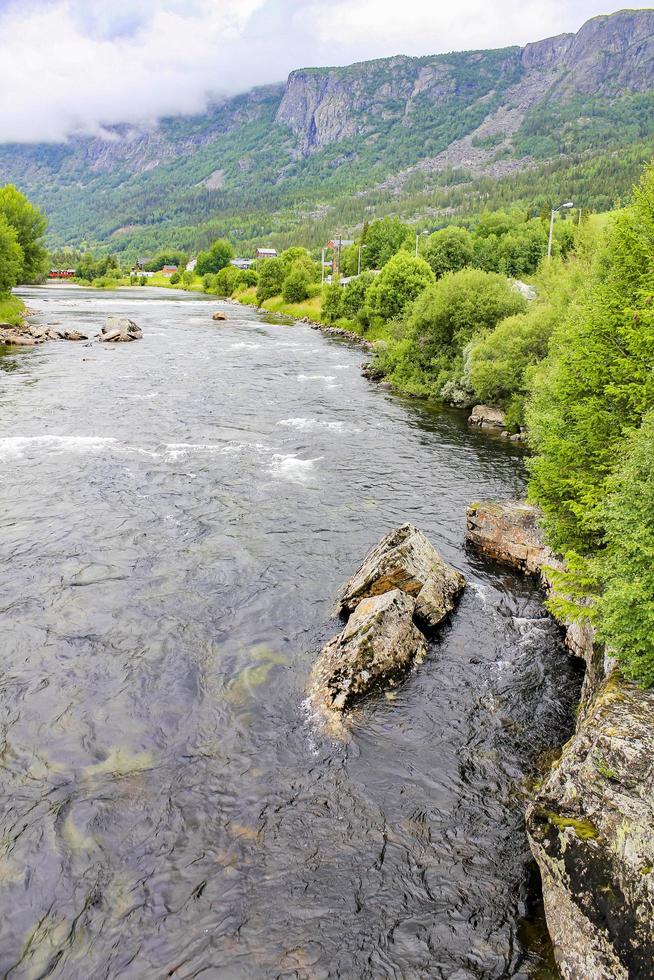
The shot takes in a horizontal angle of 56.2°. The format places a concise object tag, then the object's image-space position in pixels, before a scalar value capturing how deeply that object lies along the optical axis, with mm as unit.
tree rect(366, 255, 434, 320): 77312
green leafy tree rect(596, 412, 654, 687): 13414
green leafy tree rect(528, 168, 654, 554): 18875
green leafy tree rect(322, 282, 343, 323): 105188
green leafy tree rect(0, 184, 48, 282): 115500
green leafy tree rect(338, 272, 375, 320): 94231
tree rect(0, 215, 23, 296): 84312
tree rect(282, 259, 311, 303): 131000
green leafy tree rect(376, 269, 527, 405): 55000
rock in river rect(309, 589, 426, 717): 17625
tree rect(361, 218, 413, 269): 127375
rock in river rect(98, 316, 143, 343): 83450
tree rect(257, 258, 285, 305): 144250
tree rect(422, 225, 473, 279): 101500
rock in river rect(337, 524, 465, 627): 21234
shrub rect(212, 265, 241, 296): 180500
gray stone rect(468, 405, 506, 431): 46312
